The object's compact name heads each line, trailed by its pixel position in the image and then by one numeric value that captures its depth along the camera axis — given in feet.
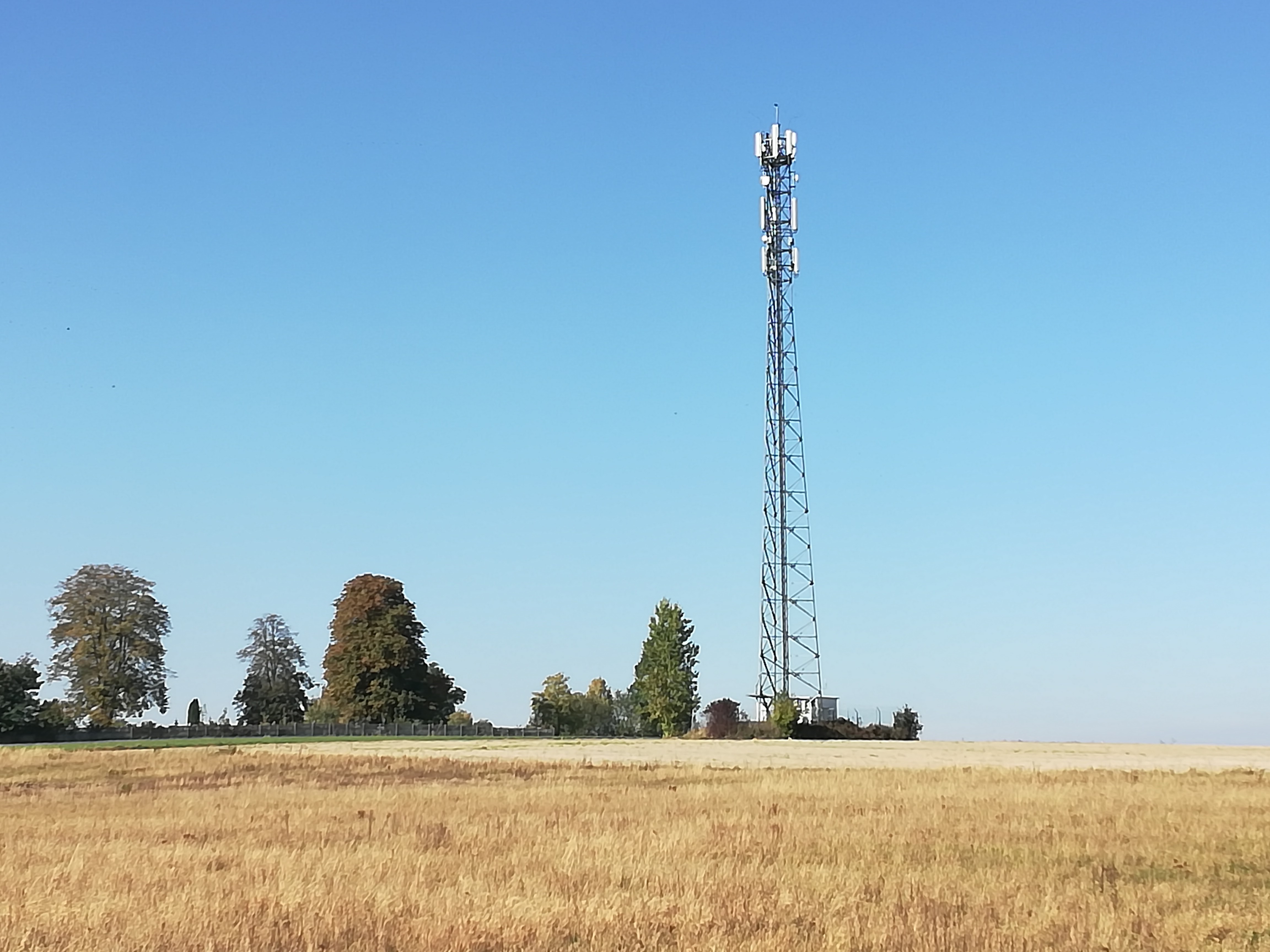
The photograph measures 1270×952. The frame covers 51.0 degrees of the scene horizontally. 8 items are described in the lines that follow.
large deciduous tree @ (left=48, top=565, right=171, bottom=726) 362.74
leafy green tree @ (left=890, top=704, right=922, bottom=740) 320.70
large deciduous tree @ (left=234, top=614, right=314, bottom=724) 430.61
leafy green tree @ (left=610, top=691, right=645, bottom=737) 506.48
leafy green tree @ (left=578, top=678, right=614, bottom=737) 494.18
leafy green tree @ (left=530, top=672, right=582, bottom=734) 481.87
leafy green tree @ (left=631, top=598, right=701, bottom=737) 358.64
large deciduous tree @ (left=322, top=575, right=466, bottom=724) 380.58
